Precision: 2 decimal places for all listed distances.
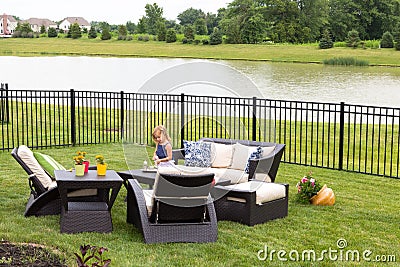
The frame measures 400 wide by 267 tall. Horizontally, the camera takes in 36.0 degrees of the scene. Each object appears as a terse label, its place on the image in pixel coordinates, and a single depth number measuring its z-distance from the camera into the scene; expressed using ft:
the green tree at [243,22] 212.43
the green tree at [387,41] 194.80
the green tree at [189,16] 261.03
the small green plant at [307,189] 28.40
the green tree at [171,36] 226.58
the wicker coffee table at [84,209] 22.84
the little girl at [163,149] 27.97
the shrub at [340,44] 201.57
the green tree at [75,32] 274.16
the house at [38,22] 427.33
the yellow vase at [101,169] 24.50
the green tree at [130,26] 292.61
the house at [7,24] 387.53
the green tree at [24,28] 305.12
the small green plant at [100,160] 24.50
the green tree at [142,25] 262.67
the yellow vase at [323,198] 28.32
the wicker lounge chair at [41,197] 24.79
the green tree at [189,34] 219.82
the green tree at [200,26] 239.01
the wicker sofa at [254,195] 24.41
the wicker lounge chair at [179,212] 21.16
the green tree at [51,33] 284.82
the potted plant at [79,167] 24.20
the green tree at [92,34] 270.96
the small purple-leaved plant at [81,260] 14.58
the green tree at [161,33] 236.43
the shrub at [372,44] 197.77
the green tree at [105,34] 256.93
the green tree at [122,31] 258.16
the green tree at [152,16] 264.93
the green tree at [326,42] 197.77
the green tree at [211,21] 248.89
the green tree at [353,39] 194.50
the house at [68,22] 414.76
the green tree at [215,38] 209.37
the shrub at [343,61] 178.60
